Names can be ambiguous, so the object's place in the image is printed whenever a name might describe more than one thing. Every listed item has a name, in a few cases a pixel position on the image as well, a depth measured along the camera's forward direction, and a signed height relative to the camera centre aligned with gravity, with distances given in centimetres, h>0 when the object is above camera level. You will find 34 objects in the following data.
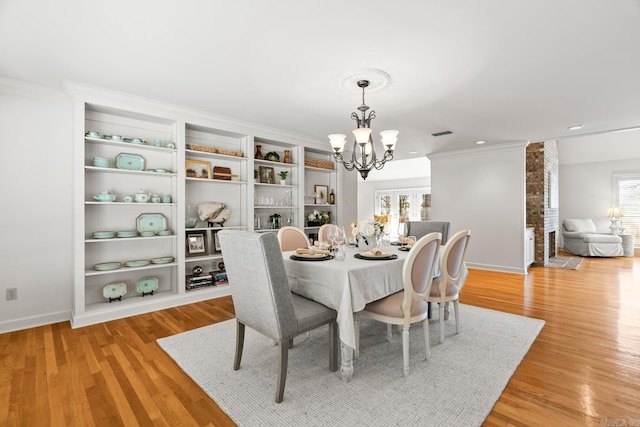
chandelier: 273 +66
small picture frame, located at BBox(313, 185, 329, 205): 546 +35
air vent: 465 +122
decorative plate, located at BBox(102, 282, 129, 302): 333 -82
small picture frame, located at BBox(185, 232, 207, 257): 395 -38
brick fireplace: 604 +36
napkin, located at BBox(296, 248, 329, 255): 253 -31
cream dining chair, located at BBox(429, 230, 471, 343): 261 -51
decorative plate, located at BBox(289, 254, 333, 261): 239 -33
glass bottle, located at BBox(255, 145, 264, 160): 453 +90
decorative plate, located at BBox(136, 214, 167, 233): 357 -9
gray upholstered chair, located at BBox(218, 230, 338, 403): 180 -50
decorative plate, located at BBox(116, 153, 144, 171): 344 +60
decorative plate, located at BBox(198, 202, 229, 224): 405 +3
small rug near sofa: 606 -102
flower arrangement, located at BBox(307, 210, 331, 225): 514 -7
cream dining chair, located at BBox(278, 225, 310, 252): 337 -28
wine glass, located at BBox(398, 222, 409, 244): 311 -21
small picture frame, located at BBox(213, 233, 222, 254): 415 -41
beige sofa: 721 -64
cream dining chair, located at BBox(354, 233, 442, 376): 212 -61
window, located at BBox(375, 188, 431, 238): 1093 +36
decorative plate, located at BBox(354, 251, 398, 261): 240 -33
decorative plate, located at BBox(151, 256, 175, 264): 359 -53
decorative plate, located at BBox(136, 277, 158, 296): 355 -81
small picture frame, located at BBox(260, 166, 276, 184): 470 +59
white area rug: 174 -110
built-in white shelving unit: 314 +30
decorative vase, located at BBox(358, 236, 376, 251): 282 -27
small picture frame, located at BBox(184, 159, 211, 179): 397 +59
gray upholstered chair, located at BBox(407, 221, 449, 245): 382 -18
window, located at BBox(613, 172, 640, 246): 784 +33
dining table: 200 -49
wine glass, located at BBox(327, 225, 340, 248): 267 -21
